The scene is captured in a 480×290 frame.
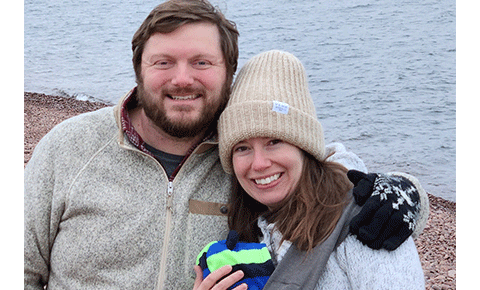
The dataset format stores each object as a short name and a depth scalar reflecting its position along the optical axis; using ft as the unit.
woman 7.97
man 9.29
